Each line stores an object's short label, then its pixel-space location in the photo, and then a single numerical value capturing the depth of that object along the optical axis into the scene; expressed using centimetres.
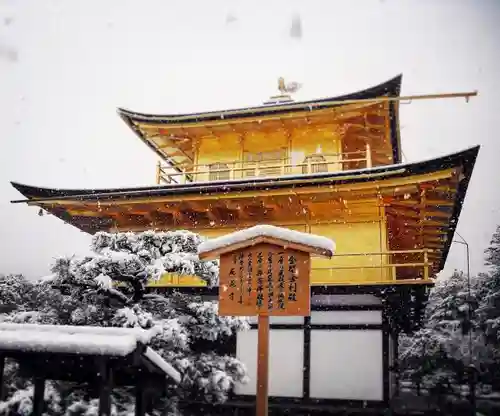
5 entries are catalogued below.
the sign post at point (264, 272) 586
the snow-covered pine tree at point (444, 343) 1934
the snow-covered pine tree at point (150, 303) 834
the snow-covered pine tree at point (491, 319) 1830
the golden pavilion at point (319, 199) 1088
